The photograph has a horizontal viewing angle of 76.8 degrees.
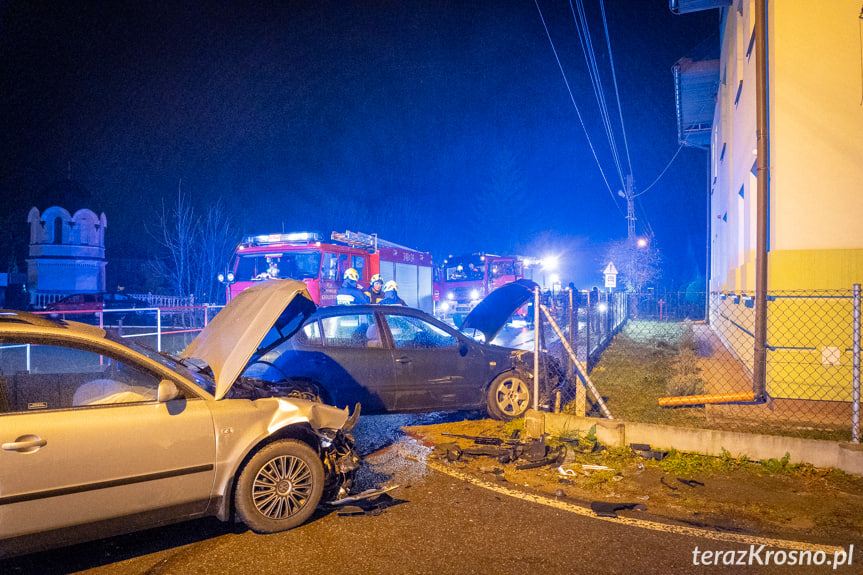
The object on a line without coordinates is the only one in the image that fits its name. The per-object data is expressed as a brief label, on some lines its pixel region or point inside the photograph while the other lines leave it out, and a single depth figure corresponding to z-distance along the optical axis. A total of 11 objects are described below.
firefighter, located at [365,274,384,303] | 11.62
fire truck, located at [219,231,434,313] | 14.11
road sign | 17.75
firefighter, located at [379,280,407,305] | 11.98
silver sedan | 3.12
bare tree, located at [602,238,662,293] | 32.62
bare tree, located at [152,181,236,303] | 31.47
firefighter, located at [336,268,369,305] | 11.85
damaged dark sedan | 6.36
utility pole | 29.80
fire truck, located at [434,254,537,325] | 23.06
